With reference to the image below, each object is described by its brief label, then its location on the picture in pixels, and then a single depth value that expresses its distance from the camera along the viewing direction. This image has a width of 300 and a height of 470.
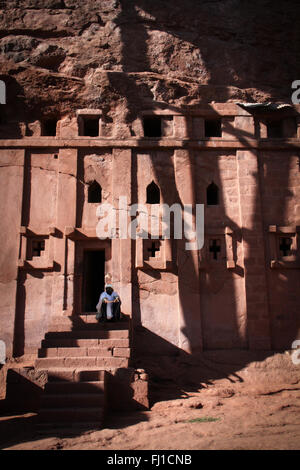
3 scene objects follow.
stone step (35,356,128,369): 7.74
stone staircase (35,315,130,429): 6.60
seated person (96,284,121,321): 8.95
